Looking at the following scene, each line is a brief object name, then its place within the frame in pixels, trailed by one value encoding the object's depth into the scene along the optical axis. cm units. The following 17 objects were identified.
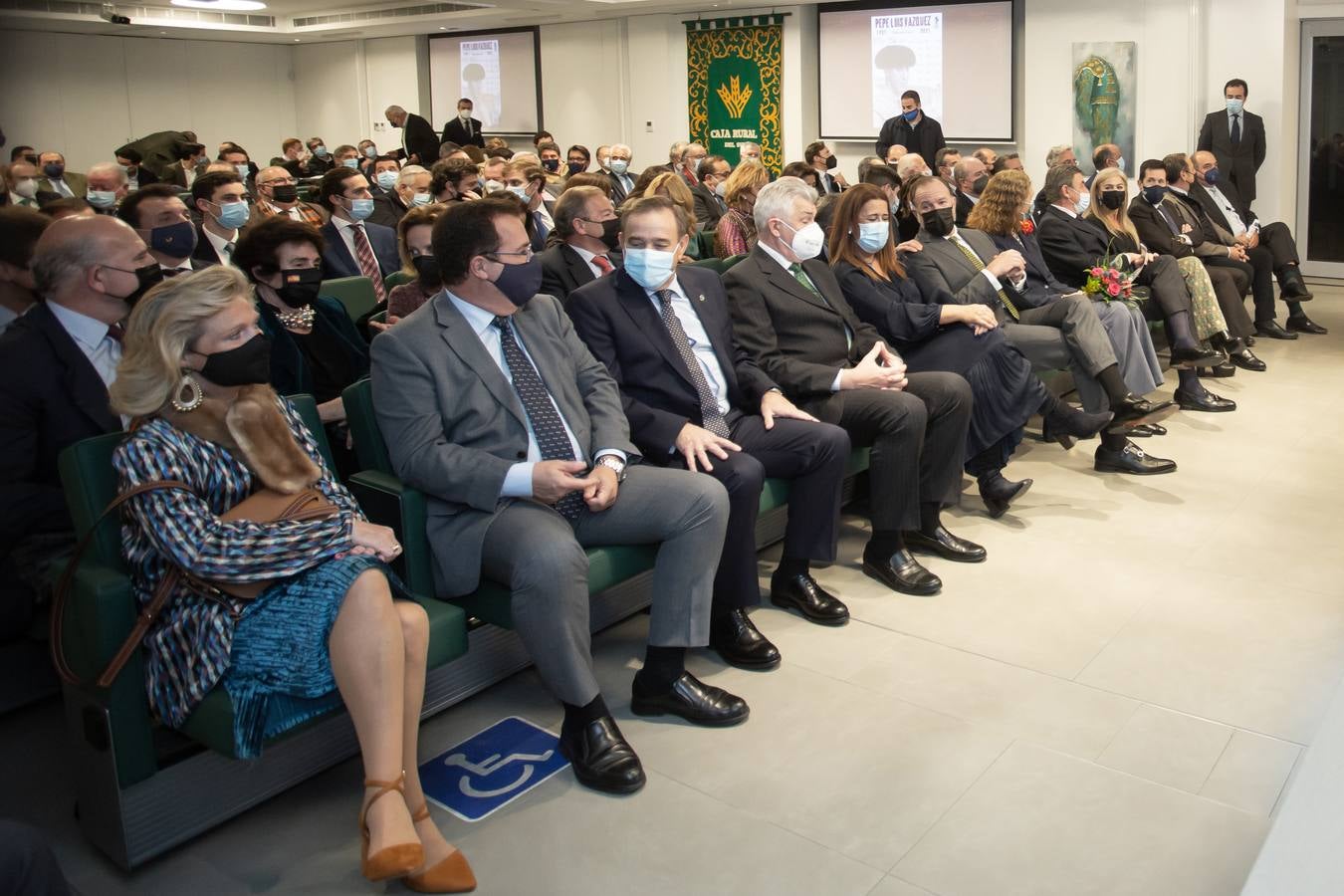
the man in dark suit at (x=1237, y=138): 1030
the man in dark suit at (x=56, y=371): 280
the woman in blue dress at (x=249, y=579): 234
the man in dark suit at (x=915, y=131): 1241
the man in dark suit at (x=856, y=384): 391
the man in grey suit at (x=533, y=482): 276
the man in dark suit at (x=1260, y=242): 812
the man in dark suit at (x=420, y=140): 1467
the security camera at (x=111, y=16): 1552
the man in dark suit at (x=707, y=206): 885
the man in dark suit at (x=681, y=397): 357
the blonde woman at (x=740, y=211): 614
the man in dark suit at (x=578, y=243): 440
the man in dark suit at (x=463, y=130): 1562
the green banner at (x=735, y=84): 1426
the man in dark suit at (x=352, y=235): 586
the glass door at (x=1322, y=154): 1072
